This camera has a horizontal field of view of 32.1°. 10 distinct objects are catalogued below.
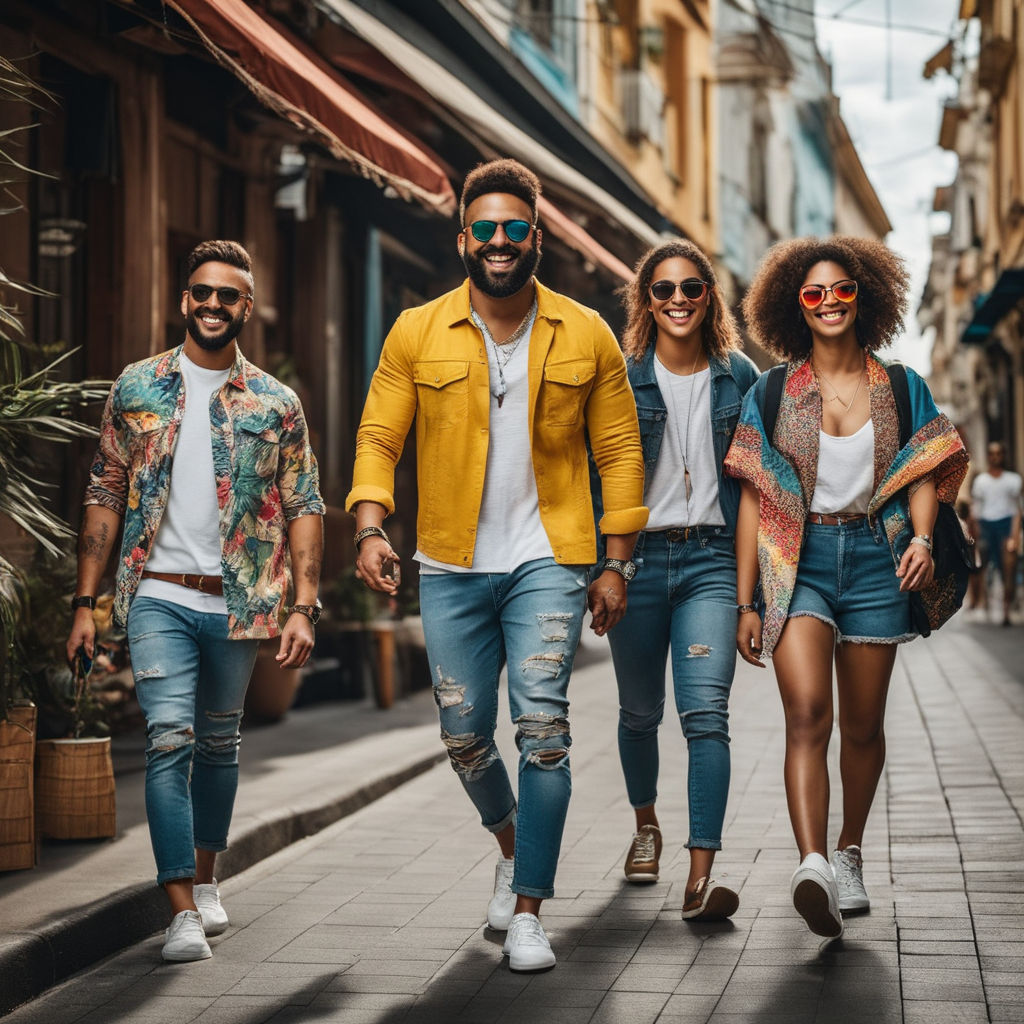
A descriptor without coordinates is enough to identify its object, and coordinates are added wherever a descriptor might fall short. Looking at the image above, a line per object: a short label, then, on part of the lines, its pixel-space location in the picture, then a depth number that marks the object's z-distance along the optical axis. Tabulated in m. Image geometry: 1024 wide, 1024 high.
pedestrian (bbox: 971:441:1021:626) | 18.67
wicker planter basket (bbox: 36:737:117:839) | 6.37
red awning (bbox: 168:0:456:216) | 6.86
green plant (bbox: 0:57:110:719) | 5.49
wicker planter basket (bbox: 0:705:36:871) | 5.85
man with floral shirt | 5.09
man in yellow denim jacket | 4.89
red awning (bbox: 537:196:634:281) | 11.48
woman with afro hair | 5.12
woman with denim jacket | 5.44
